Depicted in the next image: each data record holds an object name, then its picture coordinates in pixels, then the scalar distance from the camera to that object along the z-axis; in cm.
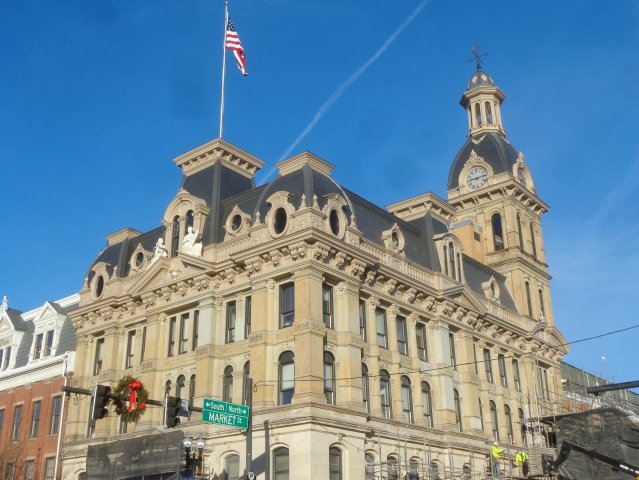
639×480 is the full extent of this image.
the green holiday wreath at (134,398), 2223
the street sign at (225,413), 2692
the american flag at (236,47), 4647
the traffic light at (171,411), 2384
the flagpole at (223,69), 4885
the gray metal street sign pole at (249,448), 2732
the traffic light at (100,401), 2103
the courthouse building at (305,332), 3647
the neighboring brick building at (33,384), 4953
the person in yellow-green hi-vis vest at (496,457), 4334
